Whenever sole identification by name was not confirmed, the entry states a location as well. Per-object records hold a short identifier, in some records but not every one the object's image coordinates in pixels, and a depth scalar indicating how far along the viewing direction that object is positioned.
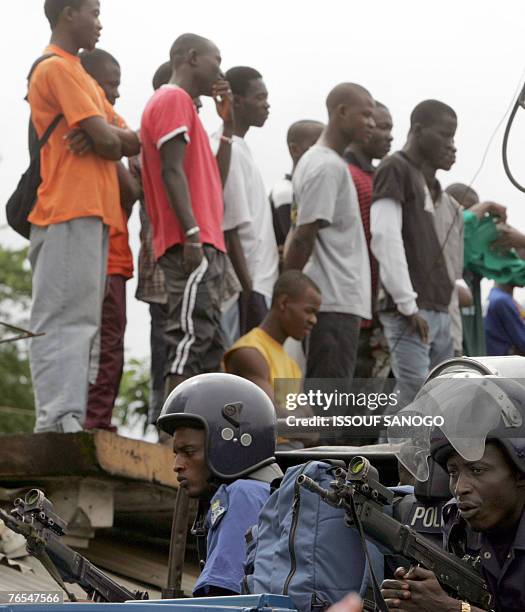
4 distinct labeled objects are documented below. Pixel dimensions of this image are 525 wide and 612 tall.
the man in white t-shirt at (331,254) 9.25
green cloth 10.66
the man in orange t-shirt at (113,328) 9.05
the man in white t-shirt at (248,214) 9.59
